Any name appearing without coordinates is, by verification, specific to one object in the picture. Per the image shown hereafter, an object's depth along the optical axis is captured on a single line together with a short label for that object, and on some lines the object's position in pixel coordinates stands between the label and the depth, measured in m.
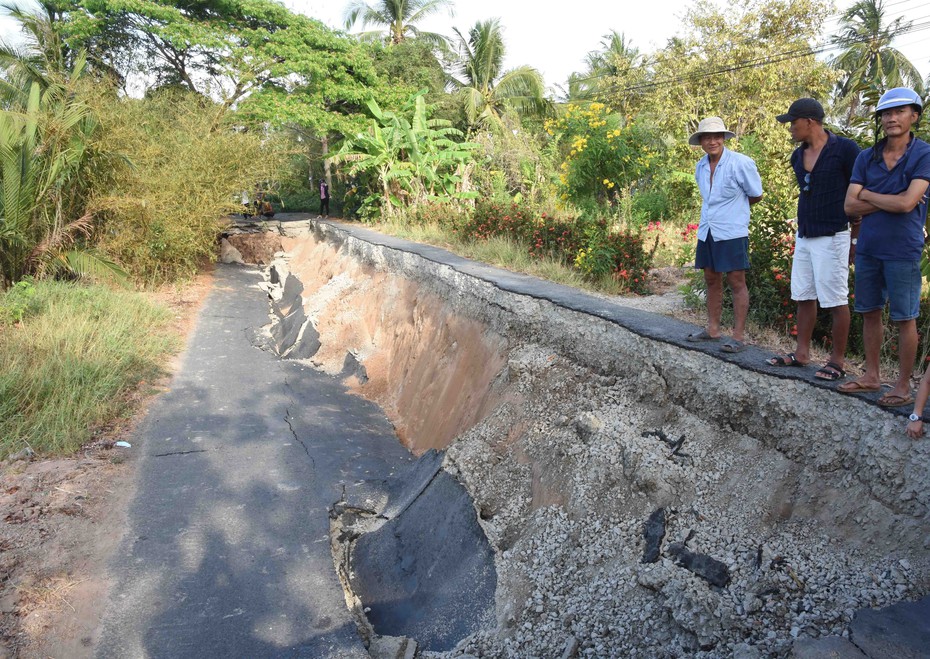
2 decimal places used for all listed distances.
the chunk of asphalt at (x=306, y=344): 11.13
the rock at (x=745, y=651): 2.59
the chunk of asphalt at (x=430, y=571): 4.10
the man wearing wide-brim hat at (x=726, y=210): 4.38
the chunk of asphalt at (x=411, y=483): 5.66
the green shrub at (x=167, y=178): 12.59
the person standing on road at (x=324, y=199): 23.25
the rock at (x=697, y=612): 2.83
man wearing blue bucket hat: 3.10
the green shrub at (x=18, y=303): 8.74
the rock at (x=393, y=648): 3.99
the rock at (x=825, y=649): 2.33
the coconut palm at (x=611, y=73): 20.02
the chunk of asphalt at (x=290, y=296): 14.26
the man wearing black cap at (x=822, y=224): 3.70
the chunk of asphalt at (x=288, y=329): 11.80
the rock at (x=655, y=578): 3.17
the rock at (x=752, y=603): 2.83
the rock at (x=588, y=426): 4.46
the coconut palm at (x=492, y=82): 25.38
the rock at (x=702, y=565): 3.08
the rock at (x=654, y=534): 3.43
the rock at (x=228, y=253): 19.67
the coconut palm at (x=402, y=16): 27.62
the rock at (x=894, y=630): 2.27
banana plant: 16.56
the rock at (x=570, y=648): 3.20
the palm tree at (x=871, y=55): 21.78
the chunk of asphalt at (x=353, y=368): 9.91
